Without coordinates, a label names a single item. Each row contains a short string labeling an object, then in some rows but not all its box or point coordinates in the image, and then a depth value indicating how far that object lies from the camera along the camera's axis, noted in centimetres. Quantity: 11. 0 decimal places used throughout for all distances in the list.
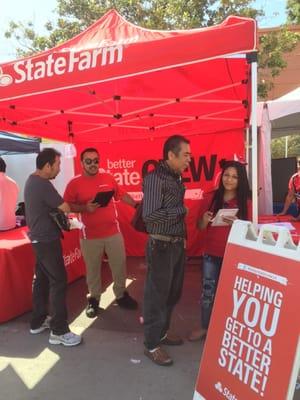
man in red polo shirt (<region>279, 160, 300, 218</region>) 629
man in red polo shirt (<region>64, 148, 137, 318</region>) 452
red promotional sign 214
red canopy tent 290
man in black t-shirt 362
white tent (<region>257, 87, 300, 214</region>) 598
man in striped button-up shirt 318
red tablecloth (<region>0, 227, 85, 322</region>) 430
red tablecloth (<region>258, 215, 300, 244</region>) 446
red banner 675
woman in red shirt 354
